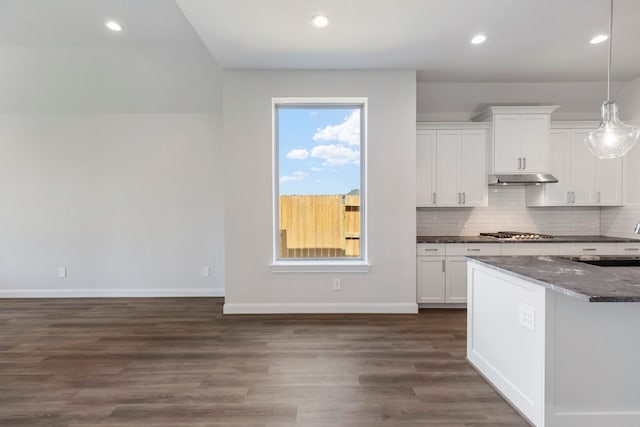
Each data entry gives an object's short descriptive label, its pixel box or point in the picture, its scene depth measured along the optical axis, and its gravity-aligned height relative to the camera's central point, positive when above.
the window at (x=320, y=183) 3.95 +0.35
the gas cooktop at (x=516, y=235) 4.00 -0.32
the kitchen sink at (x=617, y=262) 2.37 -0.38
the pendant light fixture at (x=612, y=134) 2.21 +0.54
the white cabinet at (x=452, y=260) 3.91 -0.61
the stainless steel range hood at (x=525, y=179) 4.08 +0.42
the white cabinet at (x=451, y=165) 4.22 +0.62
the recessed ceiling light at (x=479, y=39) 3.07 +1.69
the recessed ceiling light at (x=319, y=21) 2.72 +1.66
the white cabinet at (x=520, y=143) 4.13 +0.89
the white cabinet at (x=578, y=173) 4.25 +0.52
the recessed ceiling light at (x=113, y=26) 3.27 +1.93
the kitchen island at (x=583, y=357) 1.75 -0.81
